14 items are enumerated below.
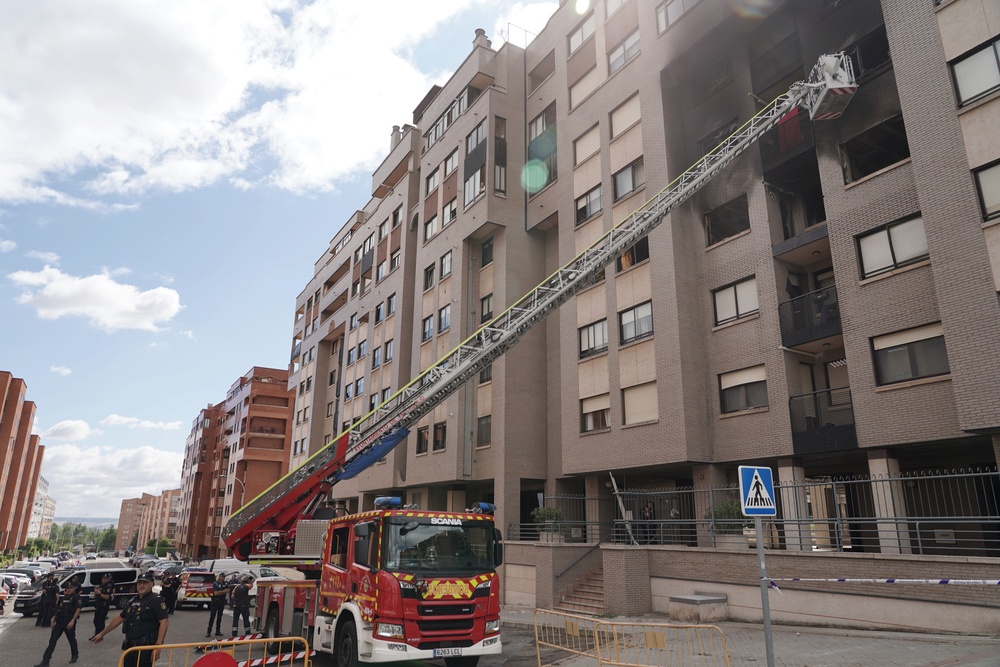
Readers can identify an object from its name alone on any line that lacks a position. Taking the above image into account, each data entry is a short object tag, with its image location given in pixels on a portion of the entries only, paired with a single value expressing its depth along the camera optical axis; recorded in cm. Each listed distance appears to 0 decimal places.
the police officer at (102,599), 1686
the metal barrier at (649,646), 1083
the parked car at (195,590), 2756
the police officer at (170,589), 2034
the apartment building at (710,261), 1566
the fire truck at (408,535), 1100
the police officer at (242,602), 1758
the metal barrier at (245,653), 877
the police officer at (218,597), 1884
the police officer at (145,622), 904
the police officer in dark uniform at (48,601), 2123
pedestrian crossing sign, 818
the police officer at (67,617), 1398
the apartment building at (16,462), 8025
